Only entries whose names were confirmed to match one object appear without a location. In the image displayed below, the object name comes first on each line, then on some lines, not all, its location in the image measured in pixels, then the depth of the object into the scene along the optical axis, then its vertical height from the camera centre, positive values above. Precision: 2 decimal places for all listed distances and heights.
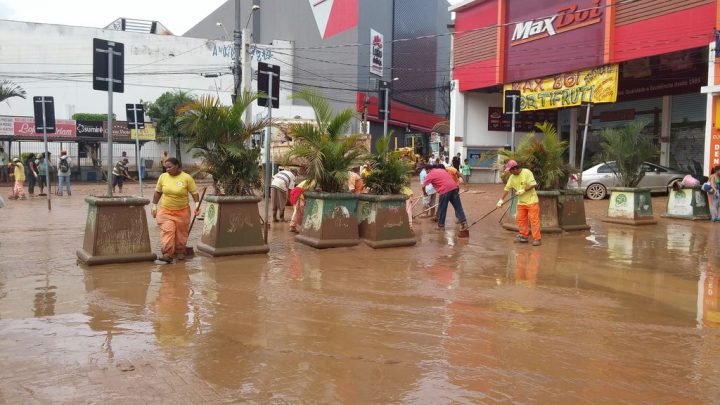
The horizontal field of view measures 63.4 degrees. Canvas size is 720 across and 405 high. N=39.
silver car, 19.12 -0.12
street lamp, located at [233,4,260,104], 20.62 +4.36
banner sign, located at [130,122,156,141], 33.66 +2.03
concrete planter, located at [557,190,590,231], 11.55 -0.72
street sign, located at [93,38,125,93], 8.11 +1.48
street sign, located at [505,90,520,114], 14.30 +1.79
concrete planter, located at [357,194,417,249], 9.40 -0.81
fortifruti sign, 20.33 +3.26
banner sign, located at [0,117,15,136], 29.15 +1.98
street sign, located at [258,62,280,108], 9.49 +1.47
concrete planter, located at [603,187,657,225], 12.80 -0.69
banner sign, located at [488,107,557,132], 28.52 +2.69
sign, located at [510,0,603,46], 20.72 +5.76
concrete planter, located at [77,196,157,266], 7.45 -0.84
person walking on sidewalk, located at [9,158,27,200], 18.66 -0.45
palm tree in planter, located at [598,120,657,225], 12.80 +0.11
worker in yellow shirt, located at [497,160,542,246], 10.02 -0.46
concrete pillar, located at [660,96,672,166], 22.98 +1.80
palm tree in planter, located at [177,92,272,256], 8.26 +0.01
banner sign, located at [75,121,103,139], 30.75 +2.03
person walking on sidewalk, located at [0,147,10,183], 28.36 -0.21
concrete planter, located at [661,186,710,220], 13.88 -0.66
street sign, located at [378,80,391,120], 14.48 +1.82
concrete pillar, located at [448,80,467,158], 28.23 +2.63
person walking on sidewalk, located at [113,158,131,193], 22.02 -0.22
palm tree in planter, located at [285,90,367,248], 9.13 +0.03
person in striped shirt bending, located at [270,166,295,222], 12.48 -0.41
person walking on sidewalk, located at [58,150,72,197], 20.78 -0.14
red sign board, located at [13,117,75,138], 29.75 +1.99
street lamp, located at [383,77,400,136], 14.42 +1.75
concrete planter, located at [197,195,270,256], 8.26 -0.83
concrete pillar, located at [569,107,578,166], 27.69 +1.97
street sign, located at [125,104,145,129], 17.27 +1.60
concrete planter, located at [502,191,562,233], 11.20 -0.72
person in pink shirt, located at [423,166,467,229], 11.69 -0.30
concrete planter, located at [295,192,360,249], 9.14 -0.79
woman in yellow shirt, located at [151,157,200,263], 7.73 -0.49
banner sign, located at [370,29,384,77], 40.40 +8.37
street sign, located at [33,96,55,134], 14.97 +1.32
